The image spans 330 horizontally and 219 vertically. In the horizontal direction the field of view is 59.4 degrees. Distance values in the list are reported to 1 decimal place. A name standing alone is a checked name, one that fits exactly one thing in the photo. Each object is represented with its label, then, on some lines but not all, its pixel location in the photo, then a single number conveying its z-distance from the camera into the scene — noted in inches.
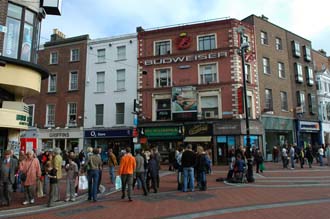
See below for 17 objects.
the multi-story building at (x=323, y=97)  1362.0
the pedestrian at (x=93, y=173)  397.7
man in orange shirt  402.0
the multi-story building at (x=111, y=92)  1134.4
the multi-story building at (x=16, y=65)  469.1
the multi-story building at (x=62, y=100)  1189.7
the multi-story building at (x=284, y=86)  1122.7
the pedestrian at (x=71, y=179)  406.3
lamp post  558.6
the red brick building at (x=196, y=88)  1011.3
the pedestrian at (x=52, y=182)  371.8
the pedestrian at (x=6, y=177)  367.6
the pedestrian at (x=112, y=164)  573.9
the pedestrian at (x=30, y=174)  382.0
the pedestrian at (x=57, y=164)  392.3
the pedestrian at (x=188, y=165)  460.8
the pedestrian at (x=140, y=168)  432.1
